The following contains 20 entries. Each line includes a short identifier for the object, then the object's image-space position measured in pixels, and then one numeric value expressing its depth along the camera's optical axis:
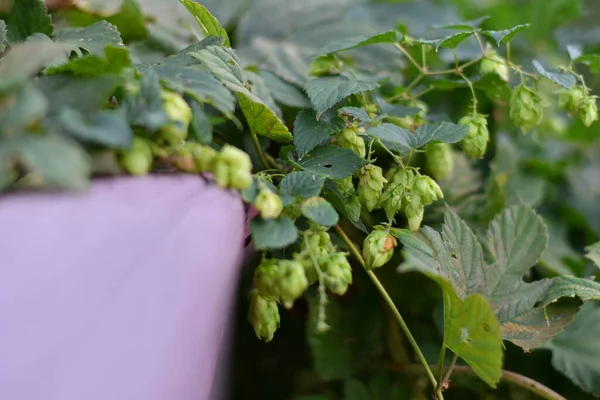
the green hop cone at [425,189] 1.06
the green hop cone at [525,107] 1.12
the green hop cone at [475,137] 1.11
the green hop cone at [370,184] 1.06
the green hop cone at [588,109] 1.12
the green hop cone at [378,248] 1.05
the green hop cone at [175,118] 0.98
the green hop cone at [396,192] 1.06
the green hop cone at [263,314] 1.03
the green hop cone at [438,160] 1.17
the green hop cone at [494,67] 1.16
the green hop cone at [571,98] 1.14
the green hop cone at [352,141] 1.08
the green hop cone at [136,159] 0.97
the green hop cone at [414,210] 1.06
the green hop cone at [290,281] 0.99
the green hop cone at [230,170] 0.99
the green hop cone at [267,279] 1.00
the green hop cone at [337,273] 1.01
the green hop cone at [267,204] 1.00
